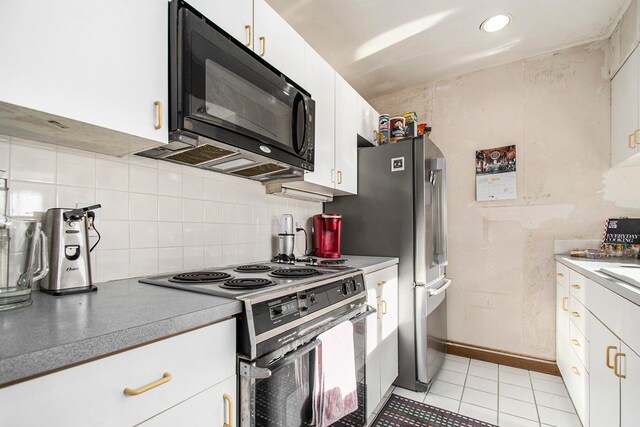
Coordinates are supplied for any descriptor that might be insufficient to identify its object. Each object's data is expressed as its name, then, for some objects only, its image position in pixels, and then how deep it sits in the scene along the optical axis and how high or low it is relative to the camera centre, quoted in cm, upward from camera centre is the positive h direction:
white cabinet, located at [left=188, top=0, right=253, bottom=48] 119 +83
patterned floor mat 175 -117
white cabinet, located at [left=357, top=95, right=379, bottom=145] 249 +81
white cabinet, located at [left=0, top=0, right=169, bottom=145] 74 +44
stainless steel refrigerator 211 -9
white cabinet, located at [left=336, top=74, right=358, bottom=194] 215 +59
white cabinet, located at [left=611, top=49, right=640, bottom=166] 183 +69
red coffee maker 220 -12
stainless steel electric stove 89 -37
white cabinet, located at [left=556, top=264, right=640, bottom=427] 108 -60
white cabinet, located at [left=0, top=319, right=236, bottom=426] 52 -33
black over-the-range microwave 107 +46
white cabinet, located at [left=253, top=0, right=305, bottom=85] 144 +90
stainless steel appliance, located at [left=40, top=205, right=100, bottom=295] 98 -11
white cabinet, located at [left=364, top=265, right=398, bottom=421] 171 -71
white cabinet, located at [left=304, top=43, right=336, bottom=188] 185 +68
